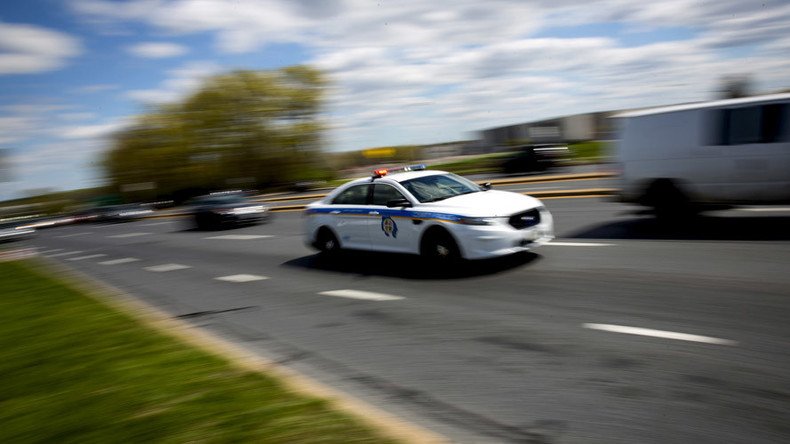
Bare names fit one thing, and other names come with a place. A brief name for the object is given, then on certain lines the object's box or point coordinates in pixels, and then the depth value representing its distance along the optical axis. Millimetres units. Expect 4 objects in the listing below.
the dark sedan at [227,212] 21359
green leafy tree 55375
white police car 8094
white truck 8961
